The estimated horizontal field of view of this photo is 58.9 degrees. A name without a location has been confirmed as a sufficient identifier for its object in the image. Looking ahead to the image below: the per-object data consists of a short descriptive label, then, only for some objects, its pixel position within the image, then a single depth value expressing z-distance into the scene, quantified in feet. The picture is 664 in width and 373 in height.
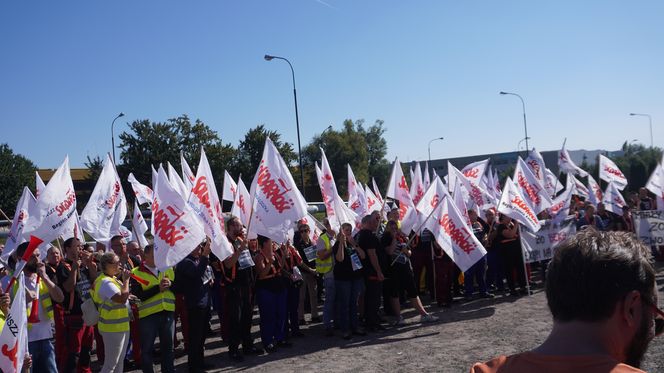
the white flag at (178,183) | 42.02
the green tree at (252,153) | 149.89
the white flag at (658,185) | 47.80
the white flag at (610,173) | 60.64
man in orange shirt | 5.42
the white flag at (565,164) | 63.87
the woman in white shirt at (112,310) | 22.07
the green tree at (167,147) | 156.97
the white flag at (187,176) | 43.88
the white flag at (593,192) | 58.08
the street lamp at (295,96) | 96.17
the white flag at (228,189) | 48.27
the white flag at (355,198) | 53.42
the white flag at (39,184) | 36.04
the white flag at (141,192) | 52.70
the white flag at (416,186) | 54.90
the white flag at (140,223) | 36.31
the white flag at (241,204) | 36.19
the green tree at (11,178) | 177.68
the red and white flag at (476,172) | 56.13
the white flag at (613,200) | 53.36
